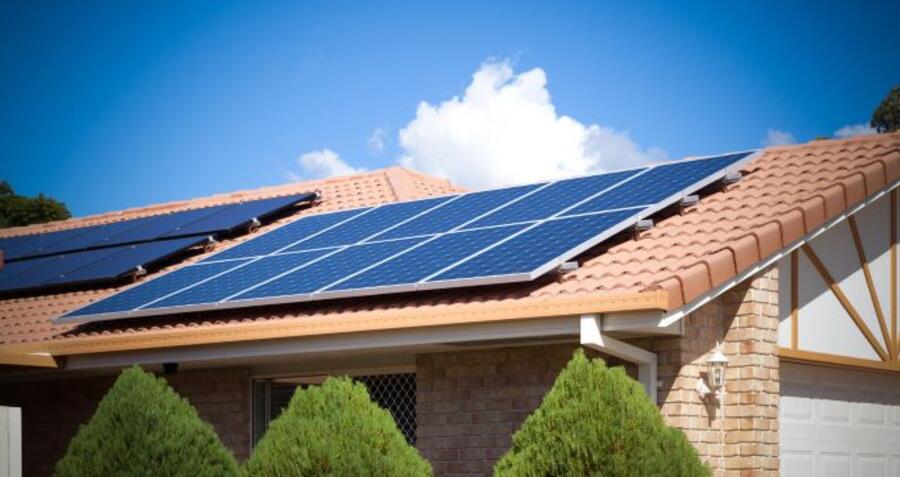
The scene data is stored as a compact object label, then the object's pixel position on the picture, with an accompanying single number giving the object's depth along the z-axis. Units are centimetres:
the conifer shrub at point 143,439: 1239
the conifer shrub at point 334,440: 1168
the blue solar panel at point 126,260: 1964
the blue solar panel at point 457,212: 1697
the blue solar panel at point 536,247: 1404
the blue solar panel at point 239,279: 1648
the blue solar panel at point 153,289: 1716
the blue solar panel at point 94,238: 2258
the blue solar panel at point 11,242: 2459
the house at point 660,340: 1357
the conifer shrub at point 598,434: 1152
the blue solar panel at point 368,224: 1773
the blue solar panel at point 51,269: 2083
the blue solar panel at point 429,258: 1487
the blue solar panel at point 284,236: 1861
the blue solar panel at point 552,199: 1627
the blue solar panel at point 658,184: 1559
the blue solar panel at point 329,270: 1570
